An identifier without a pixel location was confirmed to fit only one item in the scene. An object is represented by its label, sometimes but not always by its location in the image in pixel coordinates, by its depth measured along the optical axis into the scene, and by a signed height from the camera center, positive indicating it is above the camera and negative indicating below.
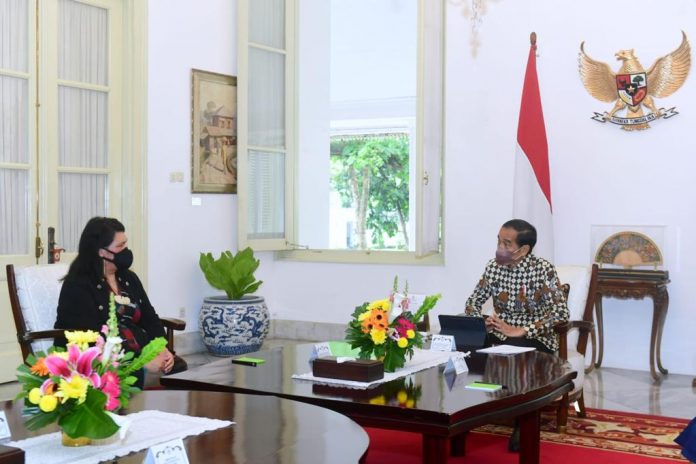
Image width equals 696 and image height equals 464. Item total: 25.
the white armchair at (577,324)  4.63 -0.59
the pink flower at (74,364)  2.06 -0.36
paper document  4.11 -0.64
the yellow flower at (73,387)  2.03 -0.41
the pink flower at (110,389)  2.12 -0.43
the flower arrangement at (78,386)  2.05 -0.41
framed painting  7.37 +0.66
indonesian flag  6.84 +0.29
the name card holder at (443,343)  4.07 -0.60
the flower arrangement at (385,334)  3.50 -0.48
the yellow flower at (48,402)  2.02 -0.44
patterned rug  4.31 -1.13
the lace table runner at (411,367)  3.35 -0.63
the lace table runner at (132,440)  2.15 -0.60
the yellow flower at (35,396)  2.05 -0.43
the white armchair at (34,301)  4.16 -0.44
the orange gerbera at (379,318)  3.49 -0.41
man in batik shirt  4.69 -0.43
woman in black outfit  4.14 -0.39
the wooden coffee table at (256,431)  2.20 -0.61
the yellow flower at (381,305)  3.54 -0.37
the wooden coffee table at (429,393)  2.91 -0.66
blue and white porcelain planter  7.13 -0.92
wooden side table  6.36 -0.54
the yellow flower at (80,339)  2.14 -0.31
